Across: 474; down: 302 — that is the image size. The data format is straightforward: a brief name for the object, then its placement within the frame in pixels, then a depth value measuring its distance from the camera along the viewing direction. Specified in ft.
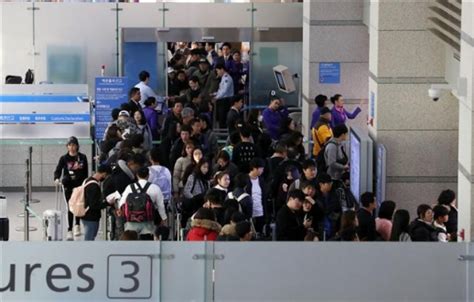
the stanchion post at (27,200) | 61.22
